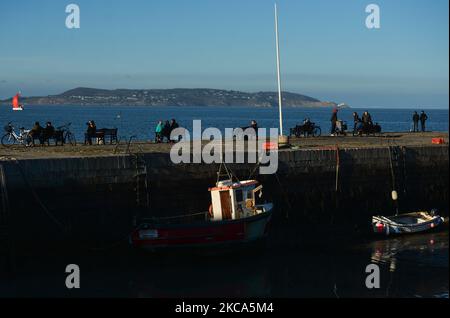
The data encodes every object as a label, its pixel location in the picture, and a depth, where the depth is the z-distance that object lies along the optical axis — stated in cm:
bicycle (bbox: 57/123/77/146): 3550
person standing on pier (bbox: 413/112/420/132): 4782
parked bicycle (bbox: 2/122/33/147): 3403
